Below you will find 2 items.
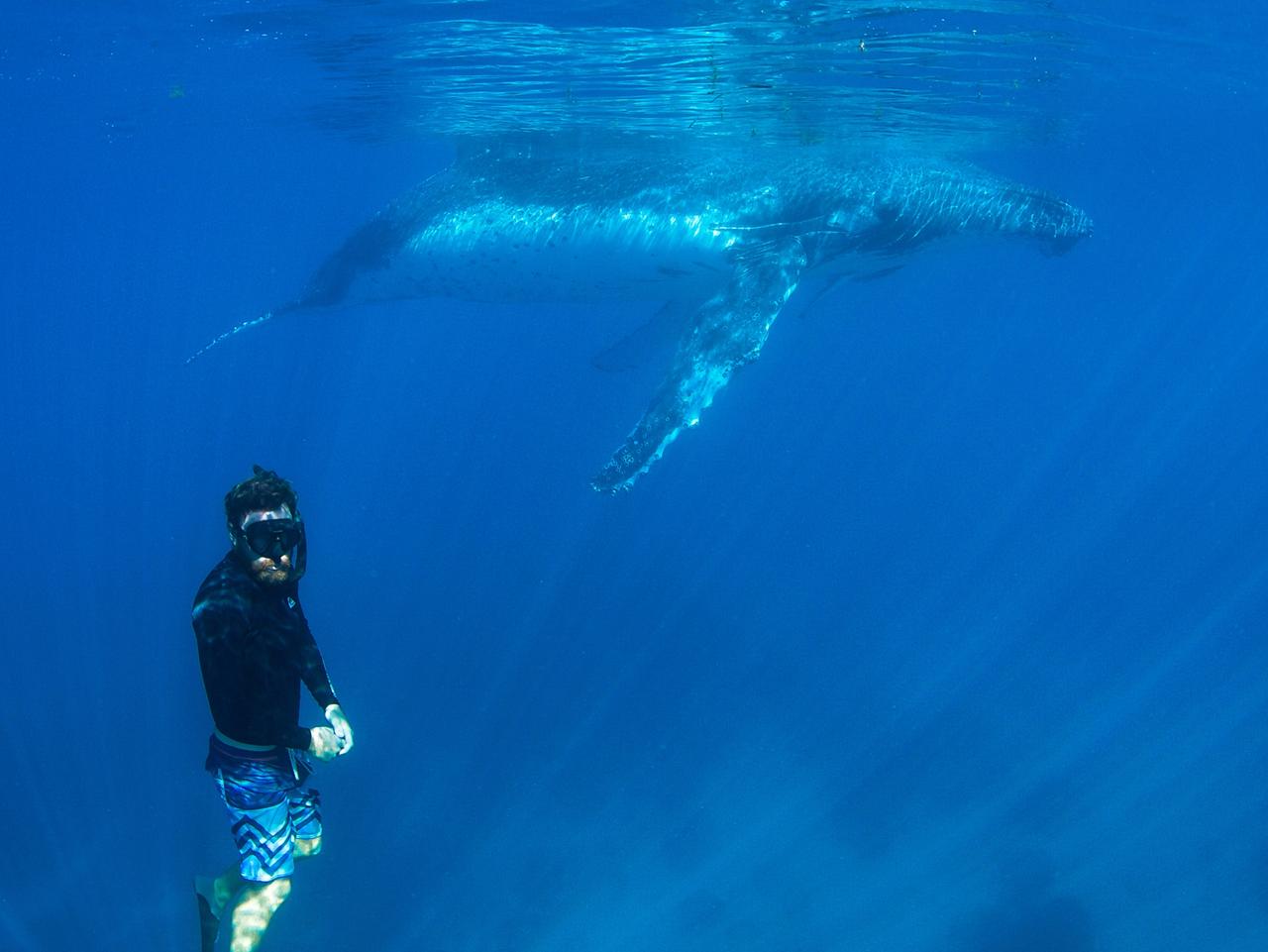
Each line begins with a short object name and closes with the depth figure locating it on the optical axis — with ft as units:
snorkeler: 13.47
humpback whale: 38.58
